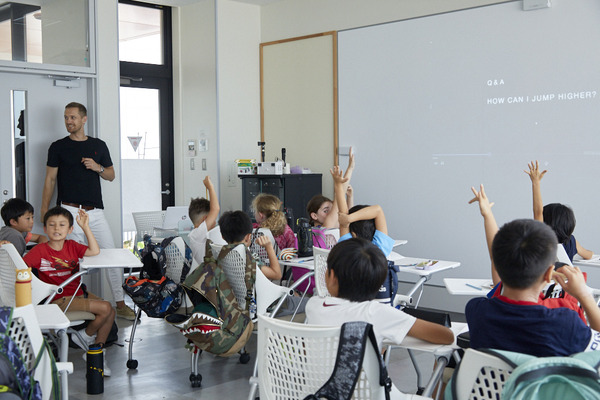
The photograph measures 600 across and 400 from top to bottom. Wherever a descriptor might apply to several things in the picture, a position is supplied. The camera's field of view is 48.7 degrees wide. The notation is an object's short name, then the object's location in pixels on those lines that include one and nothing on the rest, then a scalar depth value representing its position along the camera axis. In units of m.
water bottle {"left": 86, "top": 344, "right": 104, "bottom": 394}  4.02
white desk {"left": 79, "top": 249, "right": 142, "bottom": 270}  4.21
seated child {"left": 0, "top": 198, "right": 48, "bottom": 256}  5.03
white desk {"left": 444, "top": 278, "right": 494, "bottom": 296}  3.35
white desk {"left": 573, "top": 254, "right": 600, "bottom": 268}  4.44
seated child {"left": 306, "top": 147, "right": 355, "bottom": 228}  5.09
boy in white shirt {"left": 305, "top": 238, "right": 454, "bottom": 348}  2.27
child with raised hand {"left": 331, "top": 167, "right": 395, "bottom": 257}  3.79
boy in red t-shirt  4.42
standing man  6.09
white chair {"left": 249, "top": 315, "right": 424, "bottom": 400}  2.08
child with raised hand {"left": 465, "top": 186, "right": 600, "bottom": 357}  1.94
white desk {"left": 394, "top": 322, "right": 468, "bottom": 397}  2.31
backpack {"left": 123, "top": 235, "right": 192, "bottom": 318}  4.45
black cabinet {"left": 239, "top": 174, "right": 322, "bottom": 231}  7.34
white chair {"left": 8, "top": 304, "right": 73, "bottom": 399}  2.26
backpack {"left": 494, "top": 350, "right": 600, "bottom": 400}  1.62
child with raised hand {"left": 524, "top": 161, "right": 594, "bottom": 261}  3.99
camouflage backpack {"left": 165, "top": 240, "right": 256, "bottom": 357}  3.89
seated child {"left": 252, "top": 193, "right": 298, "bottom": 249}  5.23
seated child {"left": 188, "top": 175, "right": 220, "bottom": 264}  4.71
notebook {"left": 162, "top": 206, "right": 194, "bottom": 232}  6.46
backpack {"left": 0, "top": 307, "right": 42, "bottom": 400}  2.12
